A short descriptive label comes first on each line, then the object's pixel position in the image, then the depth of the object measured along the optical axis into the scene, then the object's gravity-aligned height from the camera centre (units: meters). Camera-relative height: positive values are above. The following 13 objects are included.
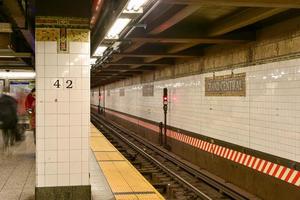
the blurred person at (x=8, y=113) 10.36 -0.40
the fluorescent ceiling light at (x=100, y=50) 10.34 +1.30
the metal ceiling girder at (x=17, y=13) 6.41 +1.46
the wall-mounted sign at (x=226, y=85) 10.41 +0.37
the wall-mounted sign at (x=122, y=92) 32.00 +0.47
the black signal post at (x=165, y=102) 16.85 -0.19
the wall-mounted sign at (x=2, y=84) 17.23 +0.58
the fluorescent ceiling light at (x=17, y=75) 16.73 +0.96
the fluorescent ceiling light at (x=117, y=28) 6.48 +1.24
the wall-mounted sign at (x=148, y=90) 21.43 +0.42
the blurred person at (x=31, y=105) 10.21 -0.20
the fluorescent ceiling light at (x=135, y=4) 5.16 +1.23
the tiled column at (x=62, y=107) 6.04 -0.14
